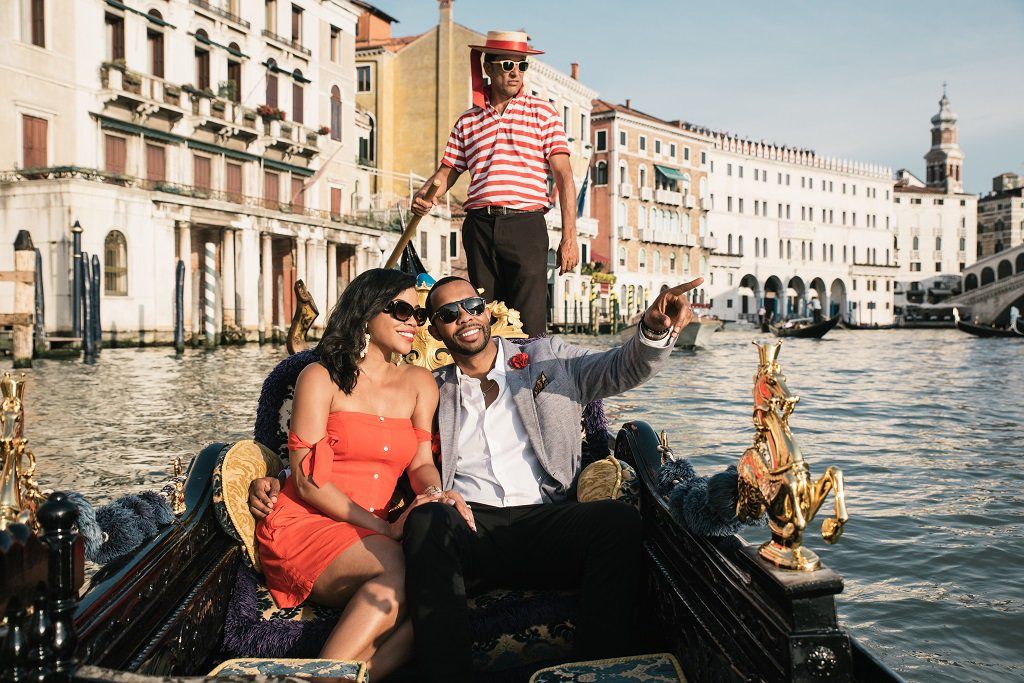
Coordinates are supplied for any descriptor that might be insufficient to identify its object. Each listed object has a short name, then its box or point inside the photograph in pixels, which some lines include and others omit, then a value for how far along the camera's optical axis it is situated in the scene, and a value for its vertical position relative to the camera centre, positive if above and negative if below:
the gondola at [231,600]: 1.06 -0.50
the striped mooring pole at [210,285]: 18.23 +0.29
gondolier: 3.05 +0.40
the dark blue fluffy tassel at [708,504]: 1.57 -0.38
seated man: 1.77 -0.45
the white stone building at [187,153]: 15.20 +2.99
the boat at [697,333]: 20.09 -0.73
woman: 1.78 -0.40
